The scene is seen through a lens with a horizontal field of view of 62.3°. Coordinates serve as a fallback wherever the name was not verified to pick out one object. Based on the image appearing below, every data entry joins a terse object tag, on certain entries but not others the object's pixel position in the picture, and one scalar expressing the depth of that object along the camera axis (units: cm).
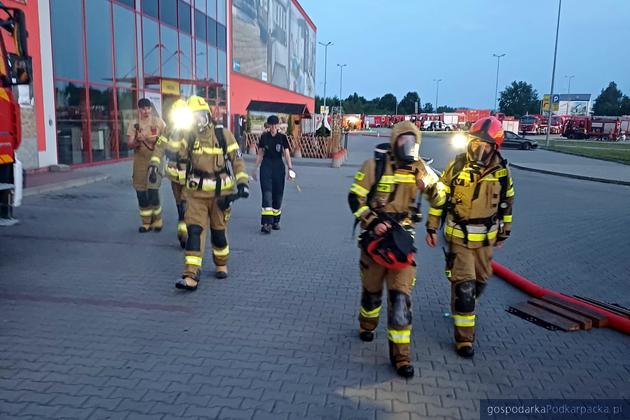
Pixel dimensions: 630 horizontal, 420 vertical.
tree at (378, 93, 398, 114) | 13374
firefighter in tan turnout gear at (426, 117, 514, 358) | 411
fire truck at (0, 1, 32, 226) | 599
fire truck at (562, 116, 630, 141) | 5725
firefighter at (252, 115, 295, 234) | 816
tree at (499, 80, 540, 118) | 10131
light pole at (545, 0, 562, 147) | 3531
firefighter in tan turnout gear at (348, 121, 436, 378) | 373
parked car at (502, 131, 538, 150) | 3750
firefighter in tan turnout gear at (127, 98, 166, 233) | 762
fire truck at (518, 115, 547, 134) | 6327
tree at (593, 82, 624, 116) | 10538
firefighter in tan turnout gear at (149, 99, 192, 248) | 550
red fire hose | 471
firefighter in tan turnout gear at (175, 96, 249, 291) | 538
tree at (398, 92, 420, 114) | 12700
